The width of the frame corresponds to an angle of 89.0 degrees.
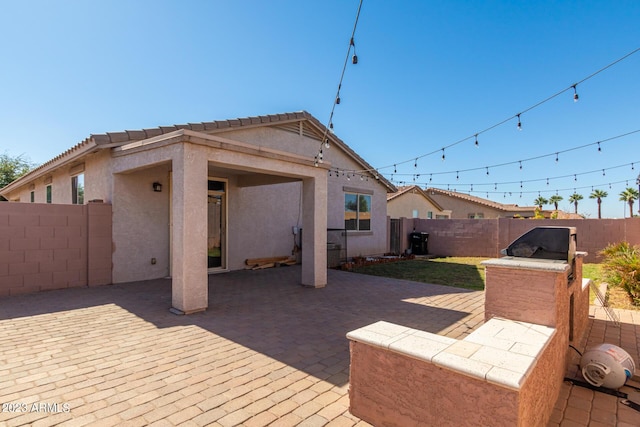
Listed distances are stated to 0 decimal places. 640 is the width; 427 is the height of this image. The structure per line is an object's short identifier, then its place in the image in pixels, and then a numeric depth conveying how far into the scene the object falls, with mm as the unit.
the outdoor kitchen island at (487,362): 1878
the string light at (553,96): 4082
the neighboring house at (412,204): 23453
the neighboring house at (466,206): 30328
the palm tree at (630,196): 36906
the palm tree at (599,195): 43219
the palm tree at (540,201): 41625
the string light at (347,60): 3768
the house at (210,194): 5516
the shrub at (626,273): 6512
